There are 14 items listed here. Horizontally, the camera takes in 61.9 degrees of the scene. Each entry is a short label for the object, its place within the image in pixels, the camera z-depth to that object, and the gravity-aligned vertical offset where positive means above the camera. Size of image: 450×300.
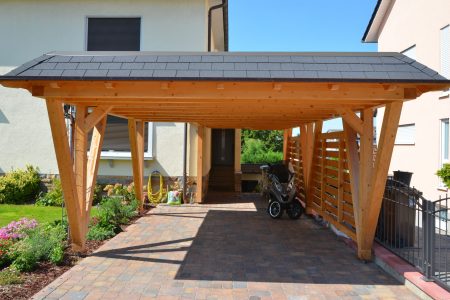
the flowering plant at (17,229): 5.92 -1.26
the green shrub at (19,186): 10.90 -0.97
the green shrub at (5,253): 5.28 -1.43
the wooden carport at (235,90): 4.64 +0.86
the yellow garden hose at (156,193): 11.25 -1.17
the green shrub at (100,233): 6.91 -1.50
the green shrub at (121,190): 10.80 -1.08
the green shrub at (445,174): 8.62 -0.39
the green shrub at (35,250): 5.11 -1.40
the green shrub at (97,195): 11.06 -1.23
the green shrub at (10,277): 4.63 -1.57
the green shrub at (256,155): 22.19 +0.02
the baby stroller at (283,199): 9.22 -1.08
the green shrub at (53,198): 10.85 -1.30
